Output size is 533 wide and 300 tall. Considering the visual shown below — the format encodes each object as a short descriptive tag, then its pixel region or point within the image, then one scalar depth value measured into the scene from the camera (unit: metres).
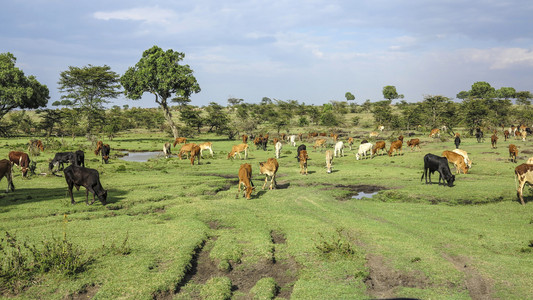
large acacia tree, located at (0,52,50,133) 48.41
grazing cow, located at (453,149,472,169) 24.62
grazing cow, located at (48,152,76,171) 24.58
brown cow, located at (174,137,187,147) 46.27
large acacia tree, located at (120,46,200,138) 54.78
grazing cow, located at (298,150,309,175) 24.78
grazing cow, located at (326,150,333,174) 25.40
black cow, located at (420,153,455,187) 19.41
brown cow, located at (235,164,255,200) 17.35
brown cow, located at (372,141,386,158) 35.53
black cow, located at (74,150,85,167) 24.86
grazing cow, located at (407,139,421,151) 36.95
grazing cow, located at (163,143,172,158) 37.03
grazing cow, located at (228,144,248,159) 34.84
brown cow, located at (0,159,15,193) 16.91
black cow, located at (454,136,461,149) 36.55
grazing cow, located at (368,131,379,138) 57.17
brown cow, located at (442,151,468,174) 23.03
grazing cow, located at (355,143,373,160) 34.41
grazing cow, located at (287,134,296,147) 49.28
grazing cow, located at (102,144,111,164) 30.95
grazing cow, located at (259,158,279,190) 19.92
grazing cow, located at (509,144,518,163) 27.27
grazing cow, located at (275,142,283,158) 35.63
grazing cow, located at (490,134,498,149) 35.04
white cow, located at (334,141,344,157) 36.31
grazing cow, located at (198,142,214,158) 37.41
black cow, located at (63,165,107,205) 15.45
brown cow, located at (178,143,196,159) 34.34
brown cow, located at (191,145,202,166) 30.48
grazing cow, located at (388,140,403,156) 34.28
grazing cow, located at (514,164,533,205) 15.33
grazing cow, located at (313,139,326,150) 43.09
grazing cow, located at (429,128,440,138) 51.28
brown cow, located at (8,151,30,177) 21.77
